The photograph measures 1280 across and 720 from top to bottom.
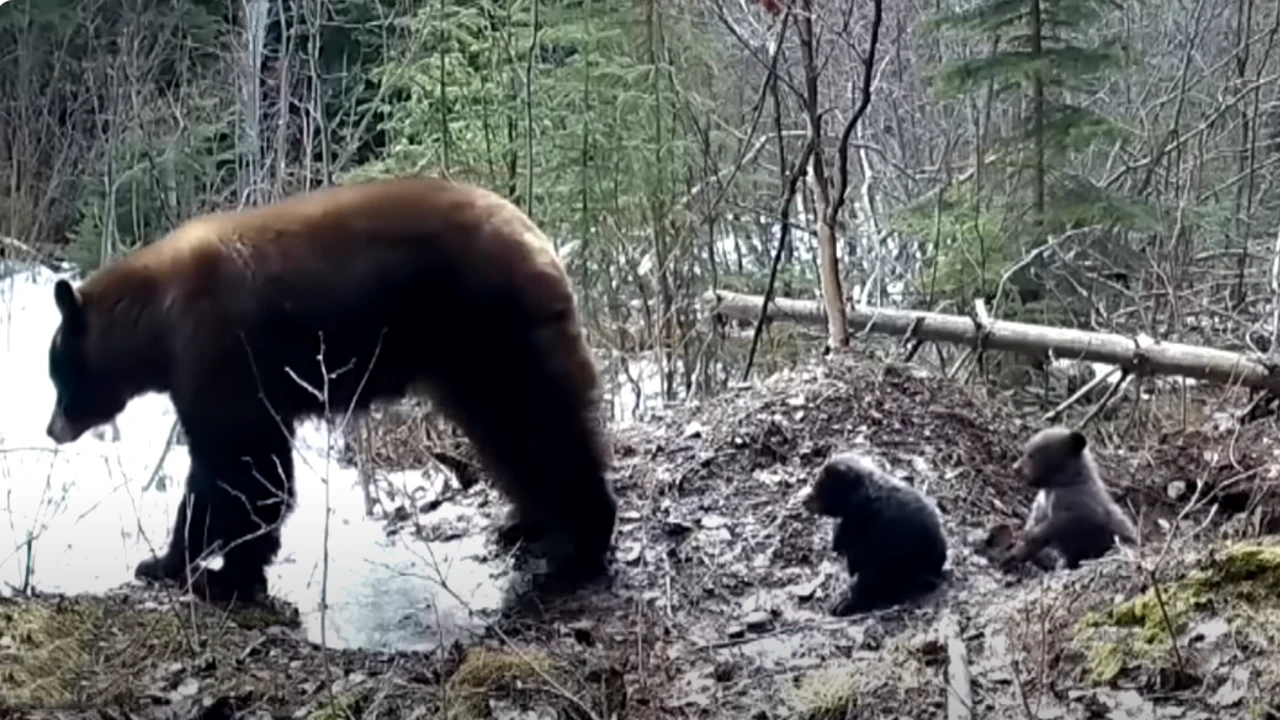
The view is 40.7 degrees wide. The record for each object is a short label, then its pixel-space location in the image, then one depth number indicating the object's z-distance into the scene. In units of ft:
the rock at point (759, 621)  8.25
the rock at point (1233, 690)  6.86
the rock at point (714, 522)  9.26
